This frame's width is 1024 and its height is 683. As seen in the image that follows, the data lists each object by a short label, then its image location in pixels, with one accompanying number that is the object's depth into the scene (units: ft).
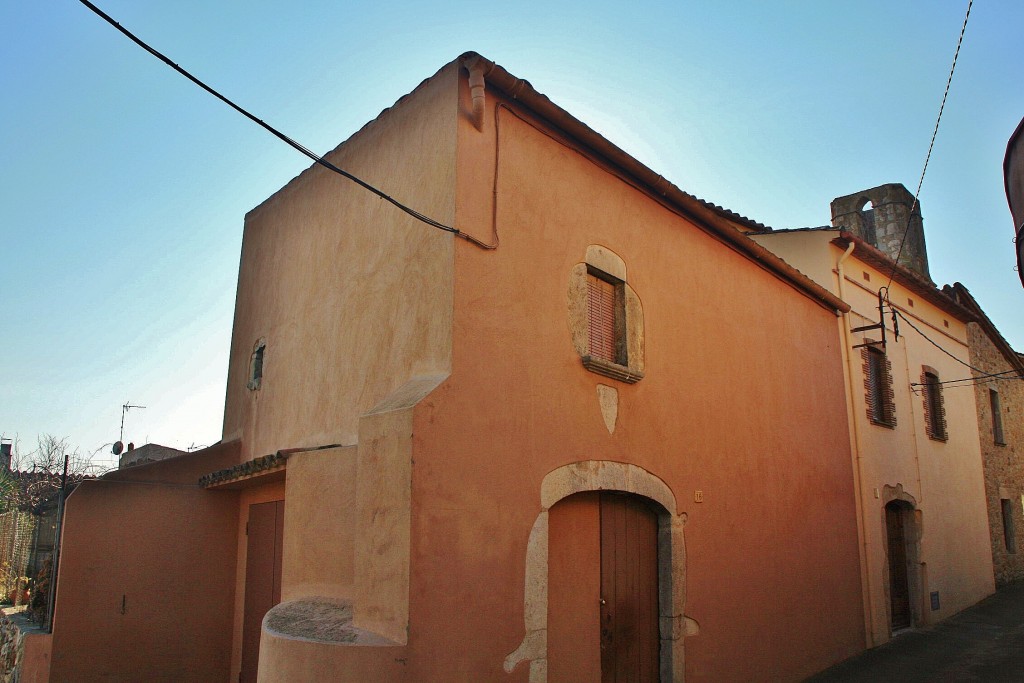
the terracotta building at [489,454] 17.33
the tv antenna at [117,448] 58.44
